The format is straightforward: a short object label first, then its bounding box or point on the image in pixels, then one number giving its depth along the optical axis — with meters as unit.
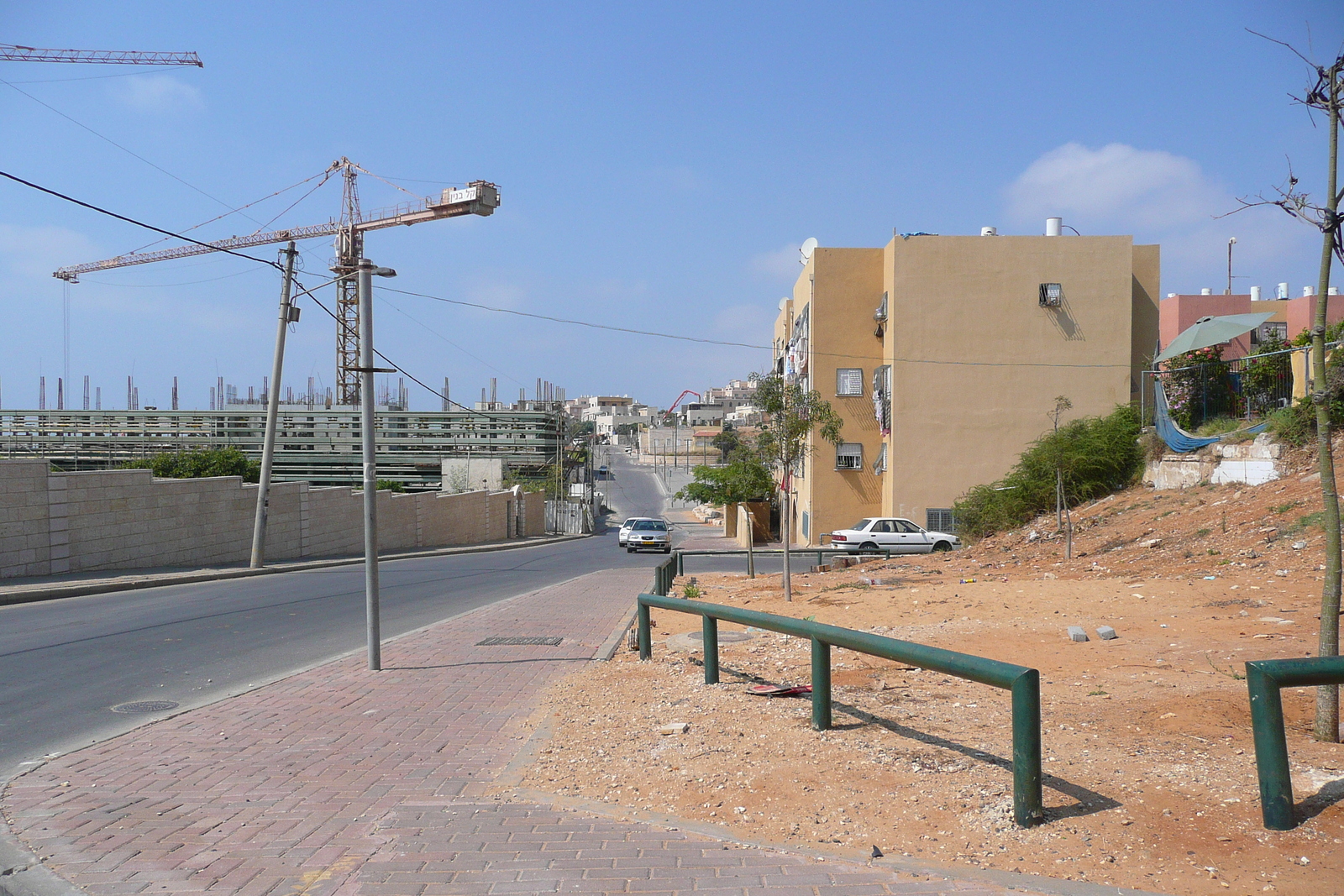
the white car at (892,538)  30.50
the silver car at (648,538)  40.78
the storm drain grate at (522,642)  11.02
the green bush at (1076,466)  25.27
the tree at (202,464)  50.05
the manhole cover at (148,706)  8.05
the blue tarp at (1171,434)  22.69
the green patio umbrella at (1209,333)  22.19
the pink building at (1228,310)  41.08
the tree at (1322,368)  5.54
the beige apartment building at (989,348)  37.19
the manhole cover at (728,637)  10.63
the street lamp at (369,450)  9.19
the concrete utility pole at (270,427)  24.20
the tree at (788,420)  17.94
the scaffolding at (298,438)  68.88
